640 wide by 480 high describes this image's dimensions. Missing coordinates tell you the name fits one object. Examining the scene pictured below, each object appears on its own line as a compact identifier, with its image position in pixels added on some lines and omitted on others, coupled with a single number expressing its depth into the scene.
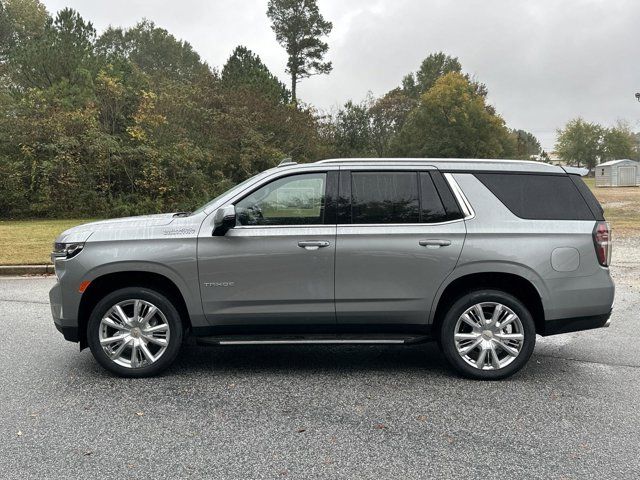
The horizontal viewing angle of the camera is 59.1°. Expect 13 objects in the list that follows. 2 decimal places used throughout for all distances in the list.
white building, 59.97
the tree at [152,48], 64.75
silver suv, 4.61
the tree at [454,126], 58.28
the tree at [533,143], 123.75
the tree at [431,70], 75.31
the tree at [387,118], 63.00
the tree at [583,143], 90.50
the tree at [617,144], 88.06
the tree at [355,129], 54.72
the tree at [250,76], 32.94
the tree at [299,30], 52.16
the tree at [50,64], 28.95
